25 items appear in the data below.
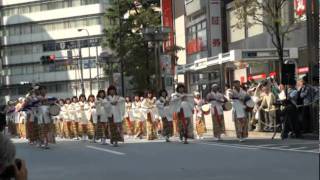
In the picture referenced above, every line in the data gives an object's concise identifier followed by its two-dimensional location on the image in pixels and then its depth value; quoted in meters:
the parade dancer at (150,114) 25.11
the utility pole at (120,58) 43.78
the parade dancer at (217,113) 22.19
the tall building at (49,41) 95.75
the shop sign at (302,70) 30.60
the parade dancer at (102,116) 22.50
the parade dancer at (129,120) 29.28
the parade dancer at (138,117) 27.73
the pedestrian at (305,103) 20.62
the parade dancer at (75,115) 27.79
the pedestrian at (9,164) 6.46
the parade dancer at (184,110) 21.80
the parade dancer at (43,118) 22.70
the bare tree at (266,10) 24.14
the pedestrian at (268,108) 22.67
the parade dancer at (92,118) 24.88
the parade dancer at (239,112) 20.84
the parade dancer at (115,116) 21.88
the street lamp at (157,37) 32.81
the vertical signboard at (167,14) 52.25
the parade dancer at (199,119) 24.42
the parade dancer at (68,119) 28.80
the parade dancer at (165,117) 22.61
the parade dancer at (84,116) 26.66
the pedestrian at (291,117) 20.58
